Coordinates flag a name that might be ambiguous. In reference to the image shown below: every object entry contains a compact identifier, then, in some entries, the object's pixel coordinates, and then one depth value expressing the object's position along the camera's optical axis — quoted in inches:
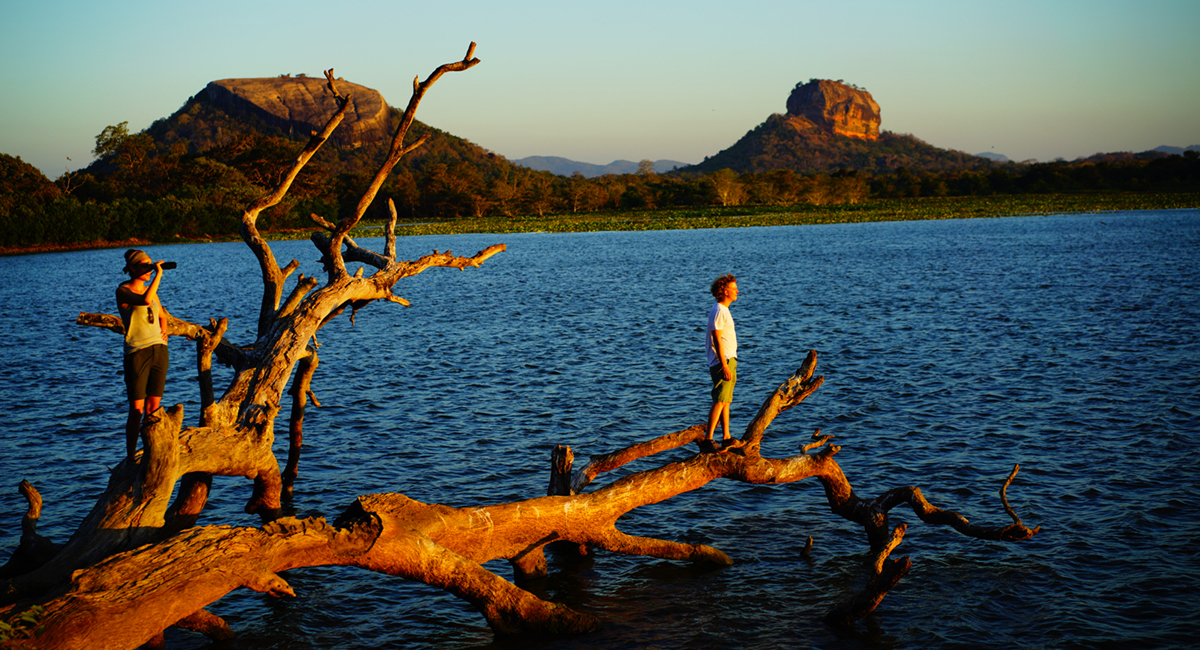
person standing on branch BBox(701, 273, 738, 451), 392.2
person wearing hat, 346.0
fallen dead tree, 261.4
